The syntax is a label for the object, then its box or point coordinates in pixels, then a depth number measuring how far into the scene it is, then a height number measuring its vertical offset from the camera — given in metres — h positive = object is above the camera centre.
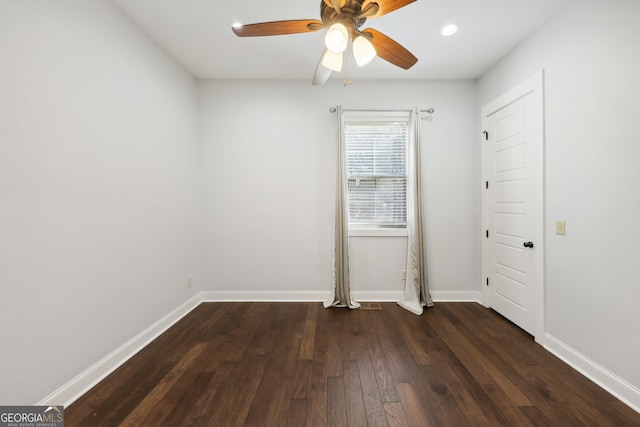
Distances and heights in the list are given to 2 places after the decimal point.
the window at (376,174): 3.13 +0.42
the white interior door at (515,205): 2.15 +0.00
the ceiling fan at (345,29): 1.29 +1.05
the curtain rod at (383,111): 2.98 +1.20
